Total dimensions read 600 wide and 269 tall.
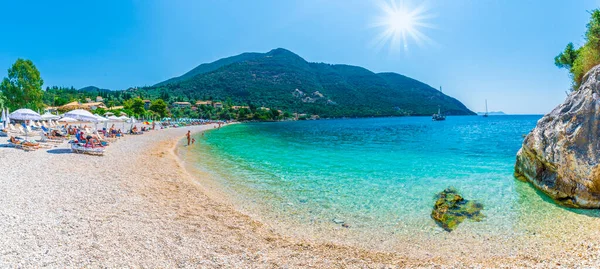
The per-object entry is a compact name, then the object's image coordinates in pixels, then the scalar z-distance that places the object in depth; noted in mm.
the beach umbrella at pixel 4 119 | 23305
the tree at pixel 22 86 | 36750
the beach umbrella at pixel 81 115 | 19145
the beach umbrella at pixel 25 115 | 19453
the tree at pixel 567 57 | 19562
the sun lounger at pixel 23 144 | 14301
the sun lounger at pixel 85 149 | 14180
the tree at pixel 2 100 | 33244
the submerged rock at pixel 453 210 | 7305
